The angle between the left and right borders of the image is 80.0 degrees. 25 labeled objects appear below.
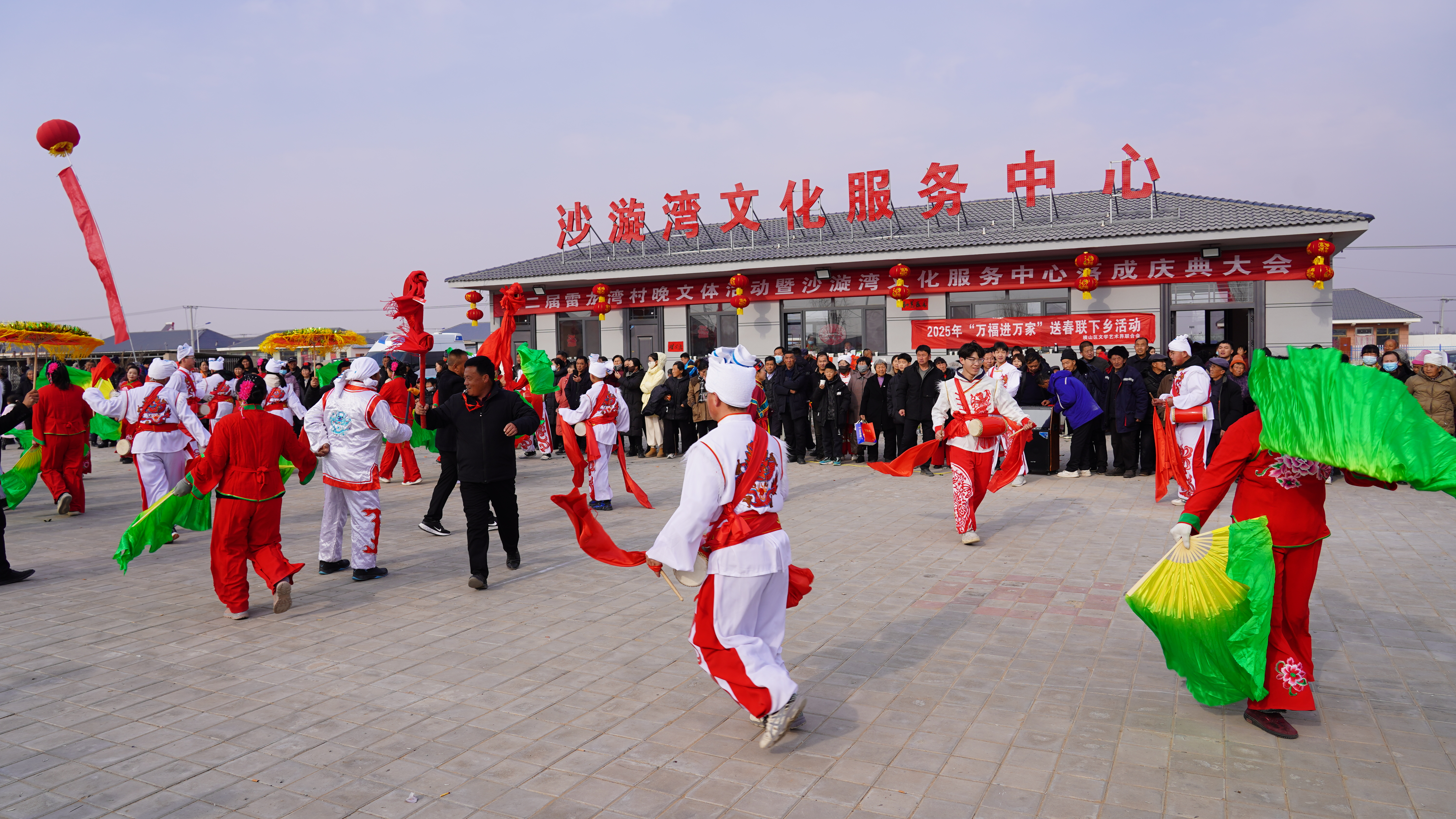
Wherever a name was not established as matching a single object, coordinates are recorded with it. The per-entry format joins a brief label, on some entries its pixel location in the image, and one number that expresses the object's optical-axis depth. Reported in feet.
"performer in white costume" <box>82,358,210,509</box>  29.17
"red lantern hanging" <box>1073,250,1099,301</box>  52.21
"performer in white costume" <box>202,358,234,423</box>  28.84
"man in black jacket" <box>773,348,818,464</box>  44.83
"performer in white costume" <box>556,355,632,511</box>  32.40
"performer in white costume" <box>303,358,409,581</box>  22.04
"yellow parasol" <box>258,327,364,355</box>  89.35
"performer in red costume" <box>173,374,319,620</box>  18.52
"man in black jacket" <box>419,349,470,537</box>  27.78
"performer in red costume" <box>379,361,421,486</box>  33.14
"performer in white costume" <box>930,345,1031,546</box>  25.17
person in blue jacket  38.45
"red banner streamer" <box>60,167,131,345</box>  29.60
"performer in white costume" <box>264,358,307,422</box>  33.47
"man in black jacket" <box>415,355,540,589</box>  21.16
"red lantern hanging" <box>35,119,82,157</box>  29.66
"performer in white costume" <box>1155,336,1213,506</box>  29.27
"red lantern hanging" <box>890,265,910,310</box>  57.57
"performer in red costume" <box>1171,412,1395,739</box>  11.81
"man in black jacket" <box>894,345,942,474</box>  41.93
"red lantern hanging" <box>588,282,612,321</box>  68.08
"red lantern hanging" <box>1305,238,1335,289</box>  47.93
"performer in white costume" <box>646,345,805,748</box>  11.61
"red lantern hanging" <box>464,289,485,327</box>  70.64
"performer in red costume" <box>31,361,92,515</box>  32.83
